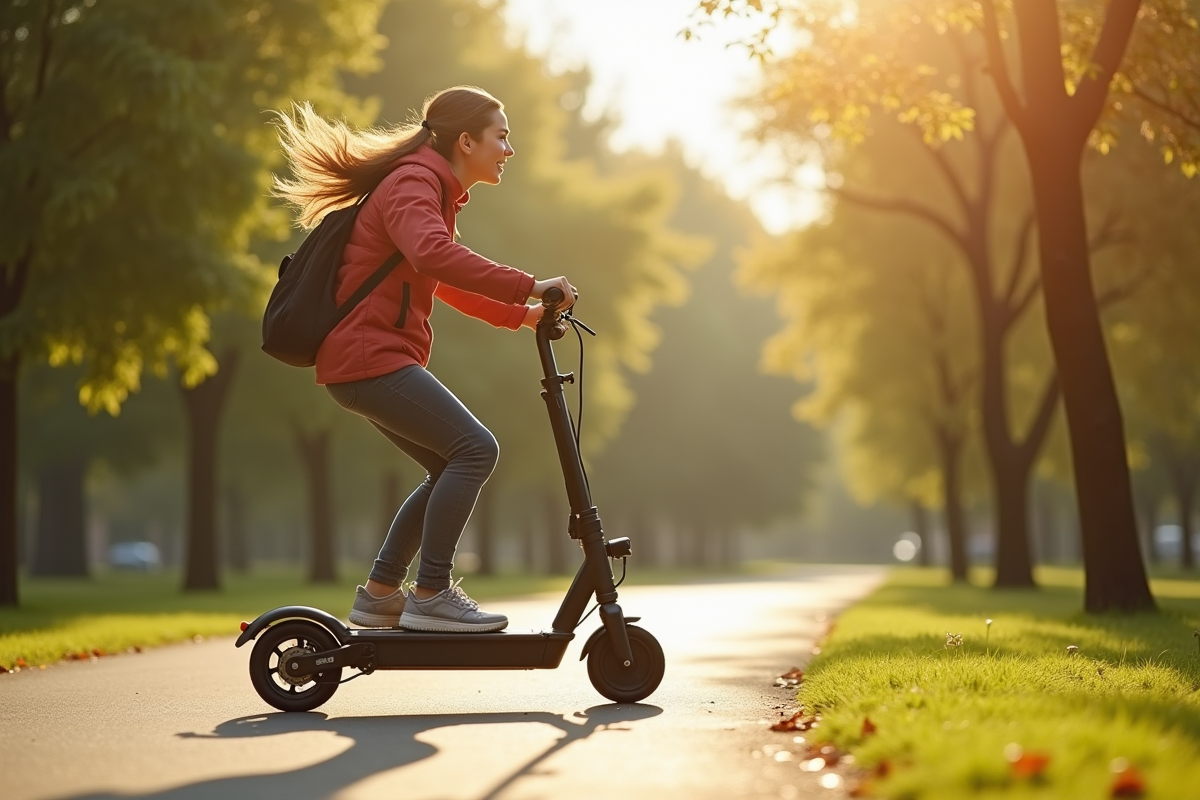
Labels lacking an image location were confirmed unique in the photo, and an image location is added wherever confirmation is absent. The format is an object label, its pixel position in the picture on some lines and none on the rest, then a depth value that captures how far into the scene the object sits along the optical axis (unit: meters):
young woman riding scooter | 5.91
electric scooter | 5.91
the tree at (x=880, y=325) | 25.33
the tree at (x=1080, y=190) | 11.34
